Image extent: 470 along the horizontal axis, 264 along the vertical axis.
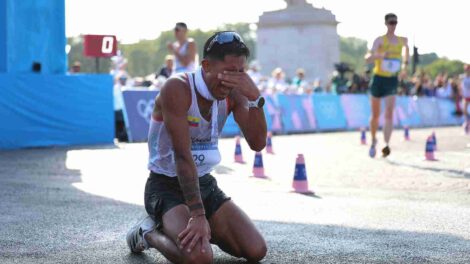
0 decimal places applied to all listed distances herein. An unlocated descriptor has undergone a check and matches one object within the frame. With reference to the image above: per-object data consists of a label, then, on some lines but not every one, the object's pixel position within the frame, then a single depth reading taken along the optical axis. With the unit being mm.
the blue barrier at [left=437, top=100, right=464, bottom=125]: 36375
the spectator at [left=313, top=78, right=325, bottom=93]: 33097
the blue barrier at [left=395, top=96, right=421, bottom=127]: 32281
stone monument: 42094
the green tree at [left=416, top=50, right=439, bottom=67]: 133025
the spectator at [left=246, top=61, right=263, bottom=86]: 27750
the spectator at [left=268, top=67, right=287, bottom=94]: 28188
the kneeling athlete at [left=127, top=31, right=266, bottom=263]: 4930
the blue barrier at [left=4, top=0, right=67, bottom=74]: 16781
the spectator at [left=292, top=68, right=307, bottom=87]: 30138
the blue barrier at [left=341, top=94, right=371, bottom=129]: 29117
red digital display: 18047
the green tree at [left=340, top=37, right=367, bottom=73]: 121925
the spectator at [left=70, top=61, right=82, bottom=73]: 21422
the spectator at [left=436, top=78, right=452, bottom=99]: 38000
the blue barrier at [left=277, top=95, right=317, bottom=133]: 25438
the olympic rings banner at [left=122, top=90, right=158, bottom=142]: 18656
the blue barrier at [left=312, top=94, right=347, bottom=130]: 27203
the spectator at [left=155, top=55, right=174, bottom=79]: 19589
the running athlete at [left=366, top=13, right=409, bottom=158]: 14172
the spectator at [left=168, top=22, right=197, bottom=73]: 14992
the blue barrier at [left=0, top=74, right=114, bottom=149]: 15594
